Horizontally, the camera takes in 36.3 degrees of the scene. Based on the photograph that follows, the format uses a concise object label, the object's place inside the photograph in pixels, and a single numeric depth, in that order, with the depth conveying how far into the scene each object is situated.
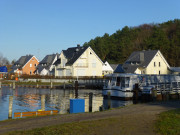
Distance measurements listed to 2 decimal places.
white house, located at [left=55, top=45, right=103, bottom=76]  84.81
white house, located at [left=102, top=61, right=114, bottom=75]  106.12
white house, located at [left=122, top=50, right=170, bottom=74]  81.00
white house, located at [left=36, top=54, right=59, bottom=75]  105.95
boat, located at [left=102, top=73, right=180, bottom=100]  38.28
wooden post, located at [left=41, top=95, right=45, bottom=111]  33.53
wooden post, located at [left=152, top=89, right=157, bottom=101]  32.83
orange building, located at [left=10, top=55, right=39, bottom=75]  118.75
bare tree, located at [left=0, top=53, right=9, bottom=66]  174.25
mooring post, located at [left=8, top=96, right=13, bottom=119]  22.11
